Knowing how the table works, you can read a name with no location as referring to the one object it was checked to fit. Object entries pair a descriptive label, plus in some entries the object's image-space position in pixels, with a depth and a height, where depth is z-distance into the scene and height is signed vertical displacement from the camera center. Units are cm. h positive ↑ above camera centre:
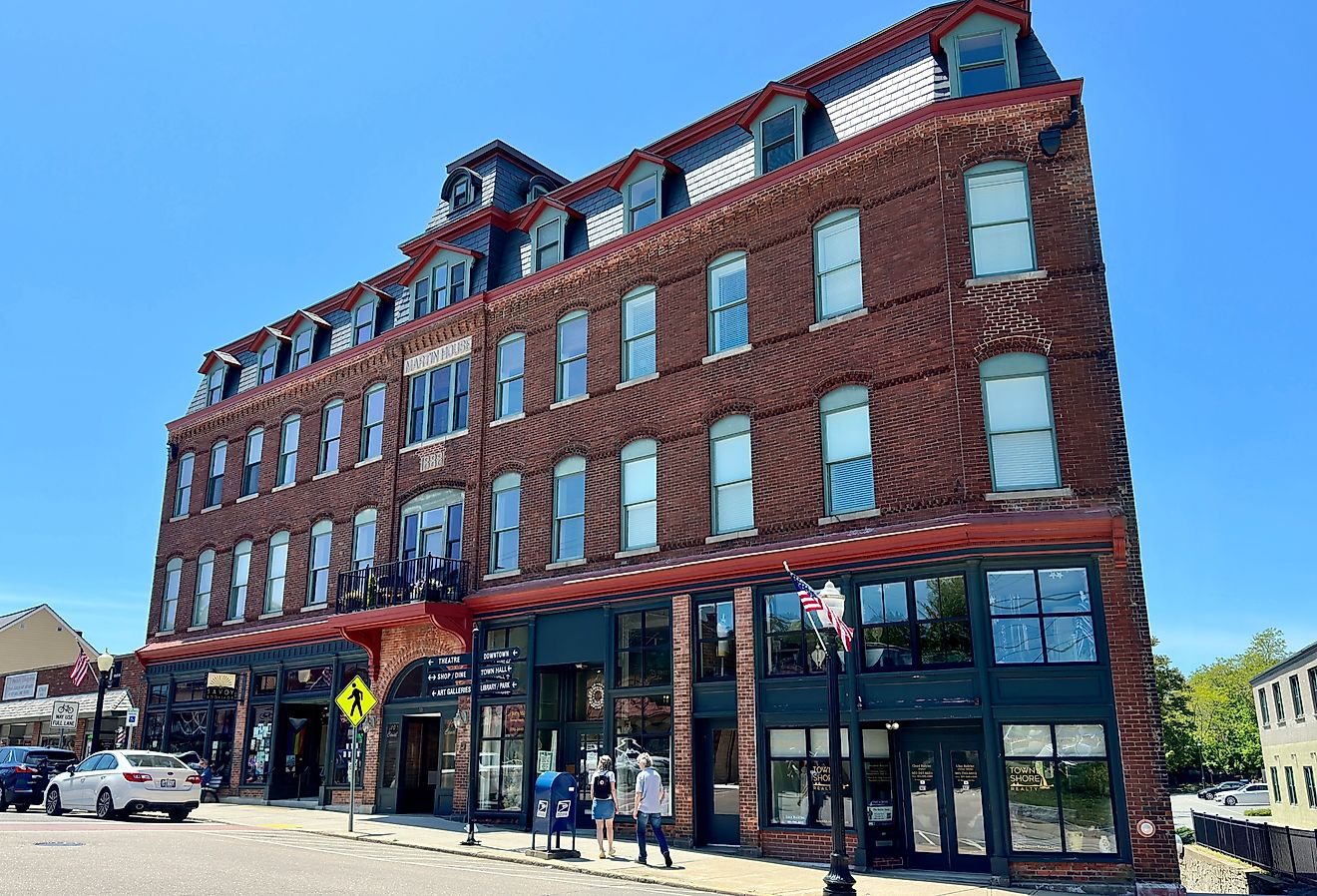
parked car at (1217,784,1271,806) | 5463 -314
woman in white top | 1652 -90
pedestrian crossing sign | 2077 +75
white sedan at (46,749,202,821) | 2053 -84
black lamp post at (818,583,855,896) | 1222 -59
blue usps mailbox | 1667 -94
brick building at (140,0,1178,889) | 1549 +452
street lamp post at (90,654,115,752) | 2753 +183
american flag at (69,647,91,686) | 3425 +230
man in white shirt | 1611 -89
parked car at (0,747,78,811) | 2450 -68
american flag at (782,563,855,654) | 1398 +159
